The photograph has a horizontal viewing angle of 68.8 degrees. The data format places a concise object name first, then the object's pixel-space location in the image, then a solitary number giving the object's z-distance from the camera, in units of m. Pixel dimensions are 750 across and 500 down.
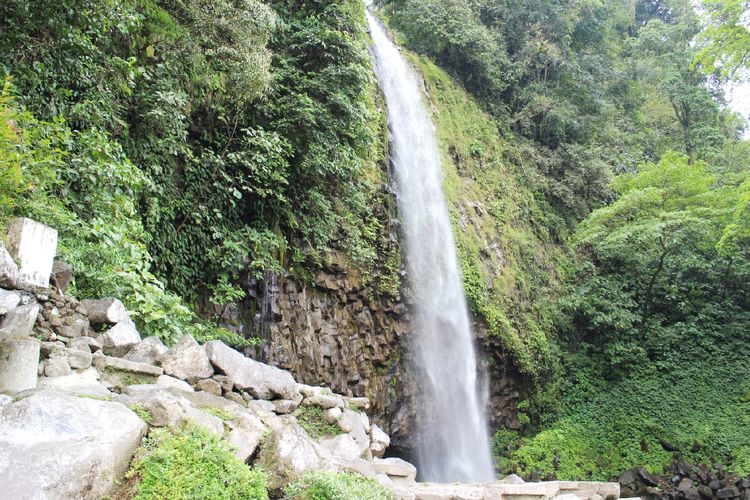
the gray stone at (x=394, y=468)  5.03
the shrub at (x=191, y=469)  2.65
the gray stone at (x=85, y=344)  3.46
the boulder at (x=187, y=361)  3.98
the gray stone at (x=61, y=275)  3.79
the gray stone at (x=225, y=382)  4.25
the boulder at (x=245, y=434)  3.26
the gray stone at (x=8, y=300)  3.18
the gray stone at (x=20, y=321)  3.12
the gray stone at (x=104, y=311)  3.92
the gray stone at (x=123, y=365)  3.49
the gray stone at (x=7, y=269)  3.22
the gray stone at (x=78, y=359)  3.29
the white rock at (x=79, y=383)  3.00
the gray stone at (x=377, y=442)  5.46
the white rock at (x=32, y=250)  3.37
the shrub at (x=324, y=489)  3.19
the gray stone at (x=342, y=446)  4.64
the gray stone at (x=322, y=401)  4.91
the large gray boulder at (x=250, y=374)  4.37
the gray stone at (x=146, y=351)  3.86
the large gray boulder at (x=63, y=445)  2.30
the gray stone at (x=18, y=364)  2.80
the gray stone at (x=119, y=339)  3.76
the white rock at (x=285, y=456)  3.28
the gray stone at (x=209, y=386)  4.06
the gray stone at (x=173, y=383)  3.71
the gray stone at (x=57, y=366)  3.13
